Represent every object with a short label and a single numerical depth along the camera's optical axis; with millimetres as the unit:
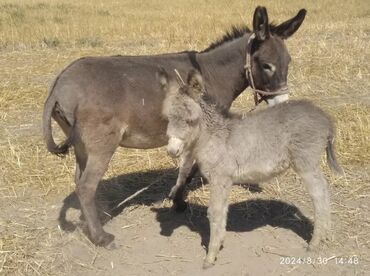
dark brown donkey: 4430
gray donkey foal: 4105
